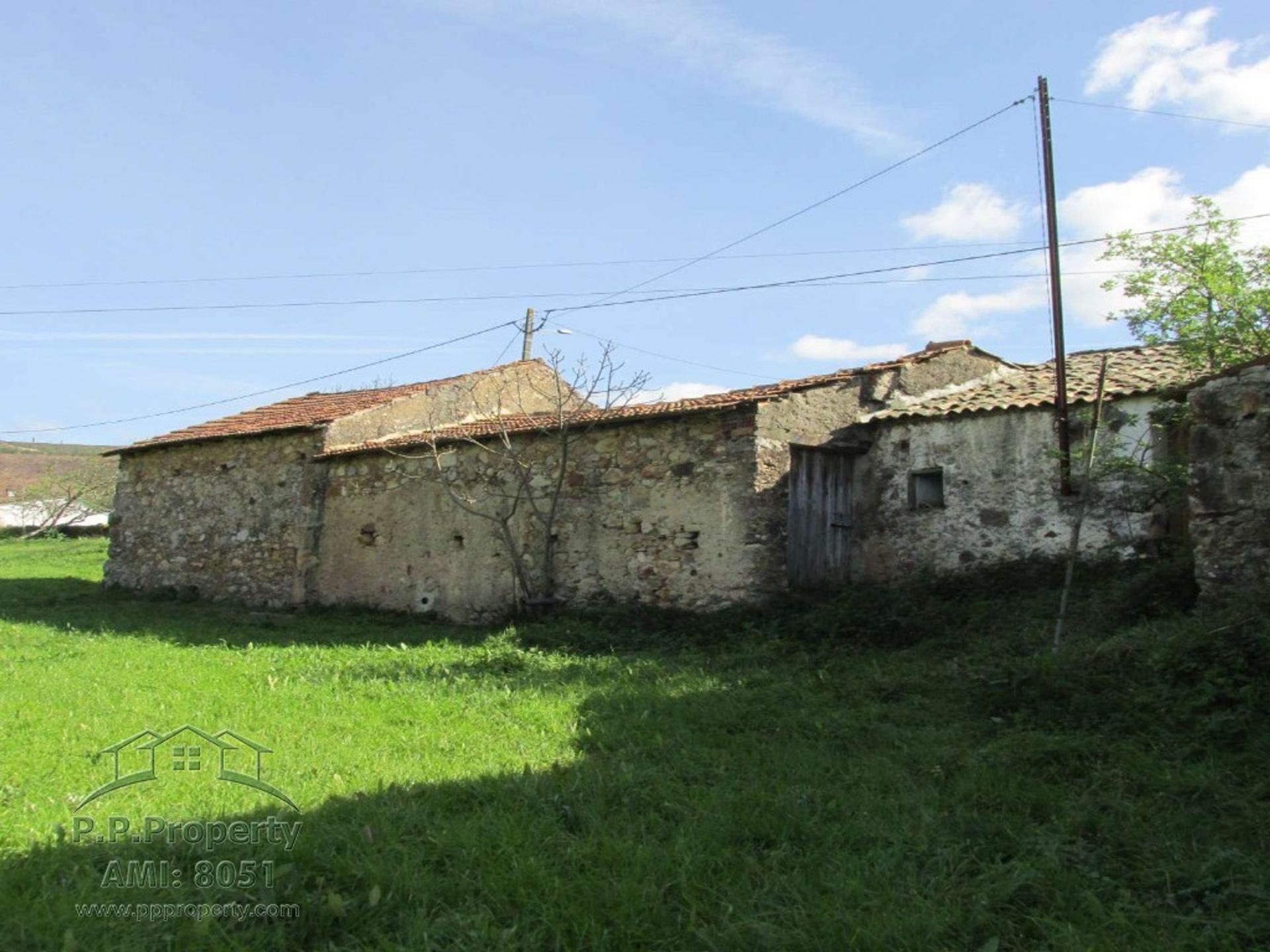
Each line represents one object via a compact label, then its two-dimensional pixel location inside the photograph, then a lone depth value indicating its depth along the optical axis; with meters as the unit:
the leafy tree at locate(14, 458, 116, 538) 33.97
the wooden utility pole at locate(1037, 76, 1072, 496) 9.55
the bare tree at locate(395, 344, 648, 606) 11.41
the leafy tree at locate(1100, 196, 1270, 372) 8.59
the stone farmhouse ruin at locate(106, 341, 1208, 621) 10.05
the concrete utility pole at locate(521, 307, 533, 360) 21.03
